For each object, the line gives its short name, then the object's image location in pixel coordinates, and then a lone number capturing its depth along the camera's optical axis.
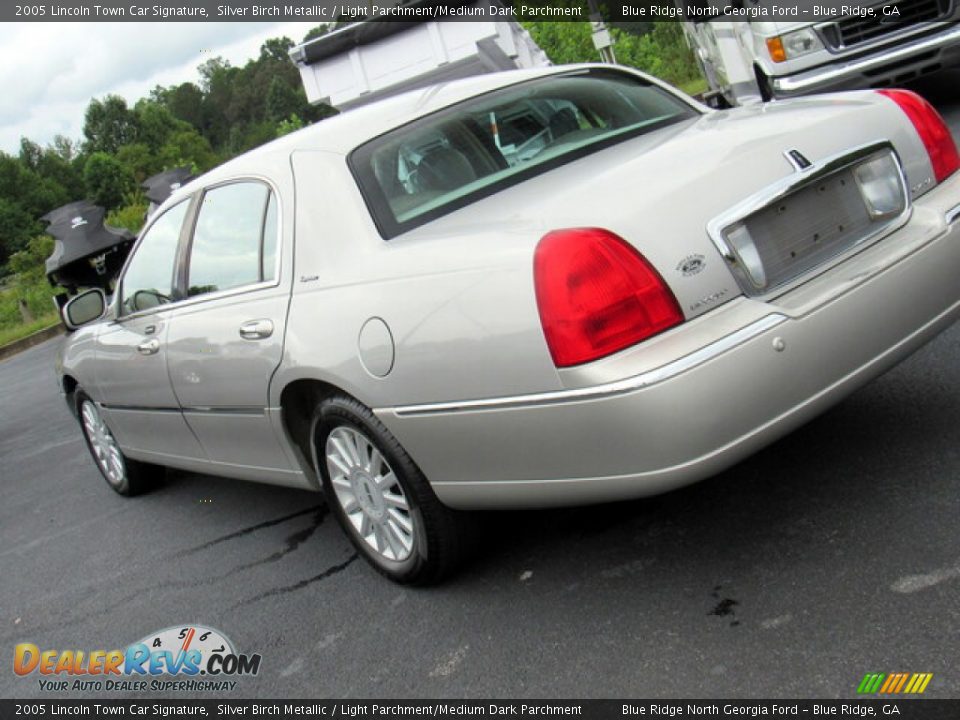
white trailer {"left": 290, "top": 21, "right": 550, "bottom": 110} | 11.73
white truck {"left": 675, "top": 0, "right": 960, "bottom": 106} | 8.98
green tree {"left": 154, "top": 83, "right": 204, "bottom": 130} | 154.75
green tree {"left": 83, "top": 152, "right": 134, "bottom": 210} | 86.12
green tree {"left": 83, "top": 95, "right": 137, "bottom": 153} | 121.31
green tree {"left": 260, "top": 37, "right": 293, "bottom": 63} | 146.25
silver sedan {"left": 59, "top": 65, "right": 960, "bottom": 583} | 2.81
